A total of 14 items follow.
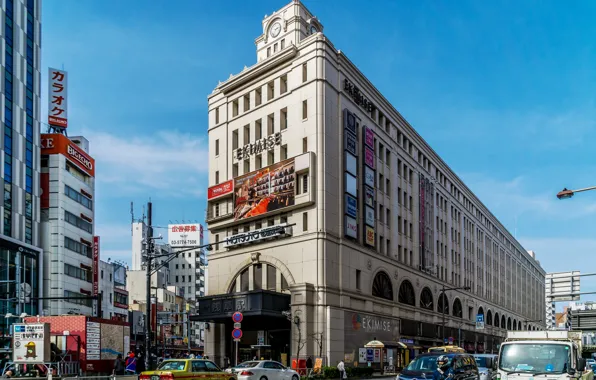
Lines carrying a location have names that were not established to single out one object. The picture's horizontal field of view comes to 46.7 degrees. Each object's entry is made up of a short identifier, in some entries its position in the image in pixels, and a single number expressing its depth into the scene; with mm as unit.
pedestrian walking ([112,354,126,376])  34750
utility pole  32531
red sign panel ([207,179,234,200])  64938
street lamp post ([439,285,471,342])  81500
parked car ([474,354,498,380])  32906
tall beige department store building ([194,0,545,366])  56812
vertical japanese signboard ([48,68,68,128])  87000
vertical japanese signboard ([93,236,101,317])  94675
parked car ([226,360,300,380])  35469
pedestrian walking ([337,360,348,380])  49969
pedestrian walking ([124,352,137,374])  34534
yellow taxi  28250
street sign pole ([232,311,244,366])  36456
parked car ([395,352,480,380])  24859
